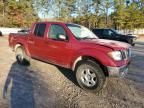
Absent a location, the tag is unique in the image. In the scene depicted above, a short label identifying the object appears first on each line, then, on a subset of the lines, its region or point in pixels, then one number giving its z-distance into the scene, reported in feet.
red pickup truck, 9.20
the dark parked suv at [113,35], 30.09
